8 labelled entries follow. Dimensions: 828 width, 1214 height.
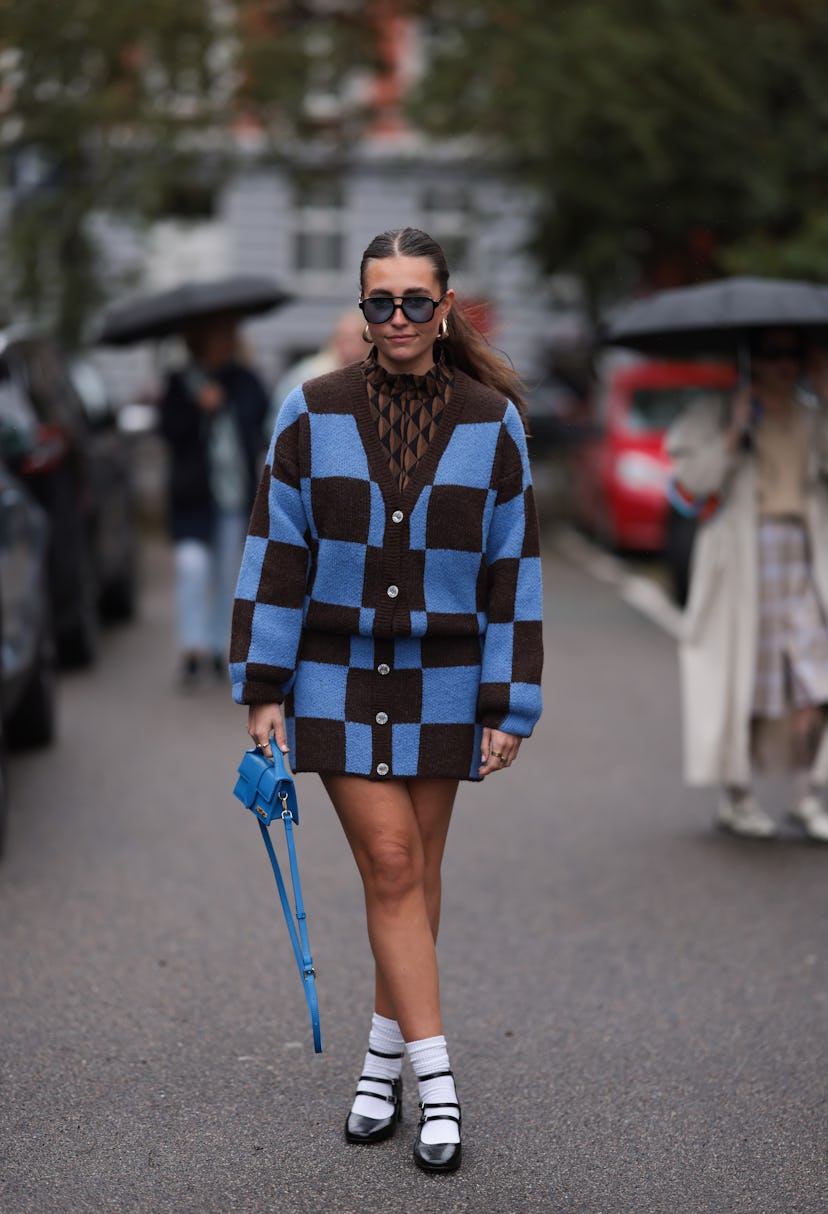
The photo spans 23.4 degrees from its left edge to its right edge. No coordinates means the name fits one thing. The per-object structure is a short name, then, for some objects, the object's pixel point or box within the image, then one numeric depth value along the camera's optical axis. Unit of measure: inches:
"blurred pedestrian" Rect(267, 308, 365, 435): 395.5
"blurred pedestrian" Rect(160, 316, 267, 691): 411.2
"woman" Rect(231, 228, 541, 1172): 156.6
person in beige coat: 277.4
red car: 675.4
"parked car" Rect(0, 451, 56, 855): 299.3
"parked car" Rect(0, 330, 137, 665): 398.9
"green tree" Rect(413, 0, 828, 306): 762.8
